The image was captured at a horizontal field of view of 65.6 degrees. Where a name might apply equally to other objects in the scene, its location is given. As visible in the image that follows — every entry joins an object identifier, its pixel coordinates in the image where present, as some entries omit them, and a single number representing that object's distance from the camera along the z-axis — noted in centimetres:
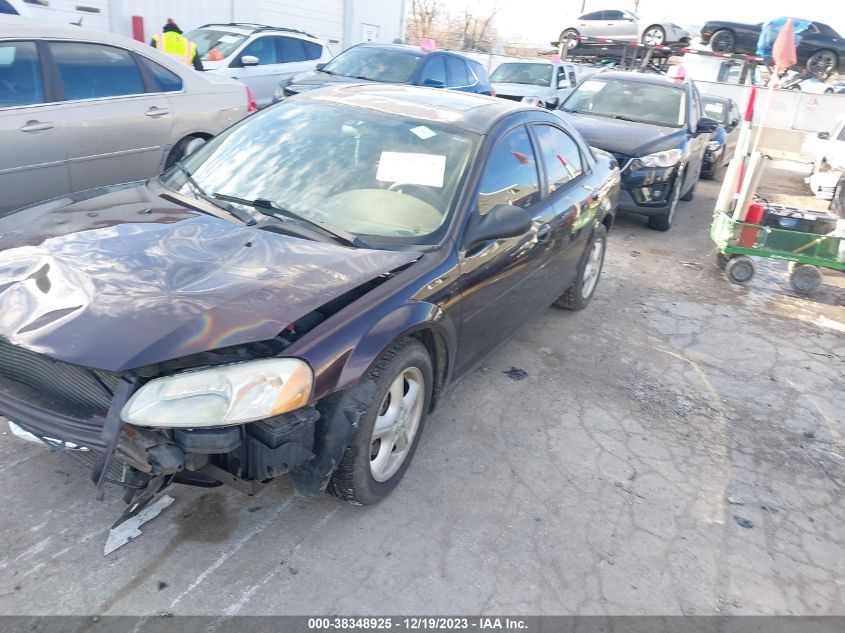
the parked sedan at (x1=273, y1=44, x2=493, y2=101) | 977
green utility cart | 614
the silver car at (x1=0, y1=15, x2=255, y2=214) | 480
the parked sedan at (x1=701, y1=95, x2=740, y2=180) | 1227
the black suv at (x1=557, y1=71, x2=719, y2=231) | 760
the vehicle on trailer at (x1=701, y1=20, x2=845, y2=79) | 2109
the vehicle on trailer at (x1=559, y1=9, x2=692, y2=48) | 2003
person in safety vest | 897
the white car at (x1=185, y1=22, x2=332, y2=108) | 1023
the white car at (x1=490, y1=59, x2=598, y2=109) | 1424
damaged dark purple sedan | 217
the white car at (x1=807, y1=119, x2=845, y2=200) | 1028
